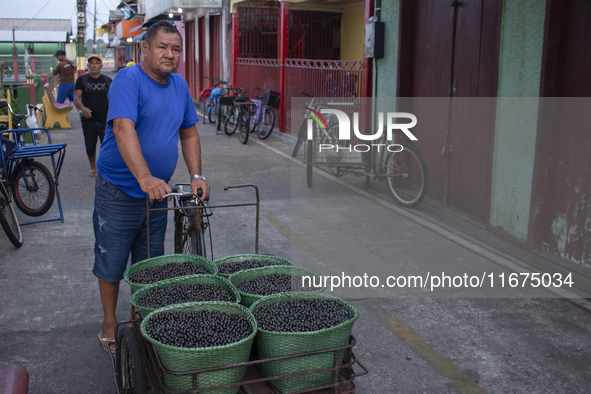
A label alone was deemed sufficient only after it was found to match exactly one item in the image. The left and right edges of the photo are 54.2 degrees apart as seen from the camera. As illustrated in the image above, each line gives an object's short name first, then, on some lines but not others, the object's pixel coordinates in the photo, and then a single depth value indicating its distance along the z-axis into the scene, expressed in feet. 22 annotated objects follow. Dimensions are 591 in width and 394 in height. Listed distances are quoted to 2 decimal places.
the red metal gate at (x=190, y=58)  82.64
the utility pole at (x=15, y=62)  86.25
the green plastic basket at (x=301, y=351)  8.10
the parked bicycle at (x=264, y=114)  45.34
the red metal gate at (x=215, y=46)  66.33
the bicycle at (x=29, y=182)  22.30
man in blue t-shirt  10.61
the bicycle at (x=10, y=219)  18.83
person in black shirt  28.78
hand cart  7.84
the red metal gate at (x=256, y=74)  48.49
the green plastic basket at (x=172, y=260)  10.61
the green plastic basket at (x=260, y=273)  10.27
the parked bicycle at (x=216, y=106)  50.47
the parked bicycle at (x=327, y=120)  30.07
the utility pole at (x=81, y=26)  160.18
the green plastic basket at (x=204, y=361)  7.59
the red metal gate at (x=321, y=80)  35.04
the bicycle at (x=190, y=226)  12.79
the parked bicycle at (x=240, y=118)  44.60
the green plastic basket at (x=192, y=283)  9.45
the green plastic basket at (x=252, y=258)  11.24
